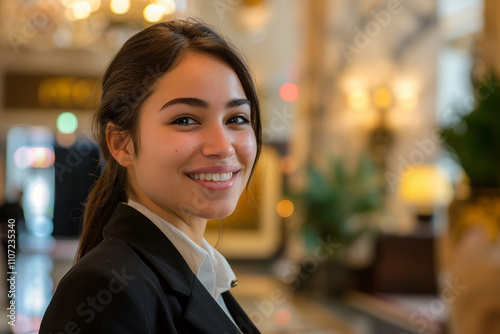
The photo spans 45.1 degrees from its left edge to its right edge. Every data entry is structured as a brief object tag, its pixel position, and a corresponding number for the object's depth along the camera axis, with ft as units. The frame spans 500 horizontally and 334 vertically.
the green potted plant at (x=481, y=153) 12.06
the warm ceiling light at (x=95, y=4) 22.13
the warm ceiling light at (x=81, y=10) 22.47
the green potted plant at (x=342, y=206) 29.07
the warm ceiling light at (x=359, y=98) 33.55
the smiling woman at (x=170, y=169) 2.81
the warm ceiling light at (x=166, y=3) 19.83
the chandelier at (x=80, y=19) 20.63
